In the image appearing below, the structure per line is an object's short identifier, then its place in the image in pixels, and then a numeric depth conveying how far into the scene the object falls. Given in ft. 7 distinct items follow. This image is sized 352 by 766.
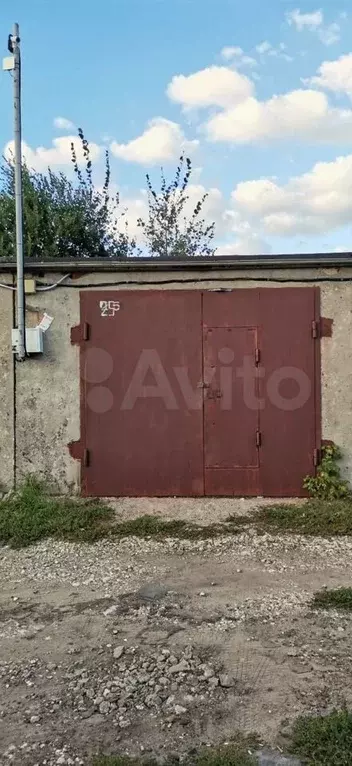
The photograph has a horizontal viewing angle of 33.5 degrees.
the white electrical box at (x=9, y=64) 18.88
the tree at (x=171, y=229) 51.49
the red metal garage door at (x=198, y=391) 19.88
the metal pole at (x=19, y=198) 18.93
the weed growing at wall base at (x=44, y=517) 16.67
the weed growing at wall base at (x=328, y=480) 19.25
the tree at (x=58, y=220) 41.47
